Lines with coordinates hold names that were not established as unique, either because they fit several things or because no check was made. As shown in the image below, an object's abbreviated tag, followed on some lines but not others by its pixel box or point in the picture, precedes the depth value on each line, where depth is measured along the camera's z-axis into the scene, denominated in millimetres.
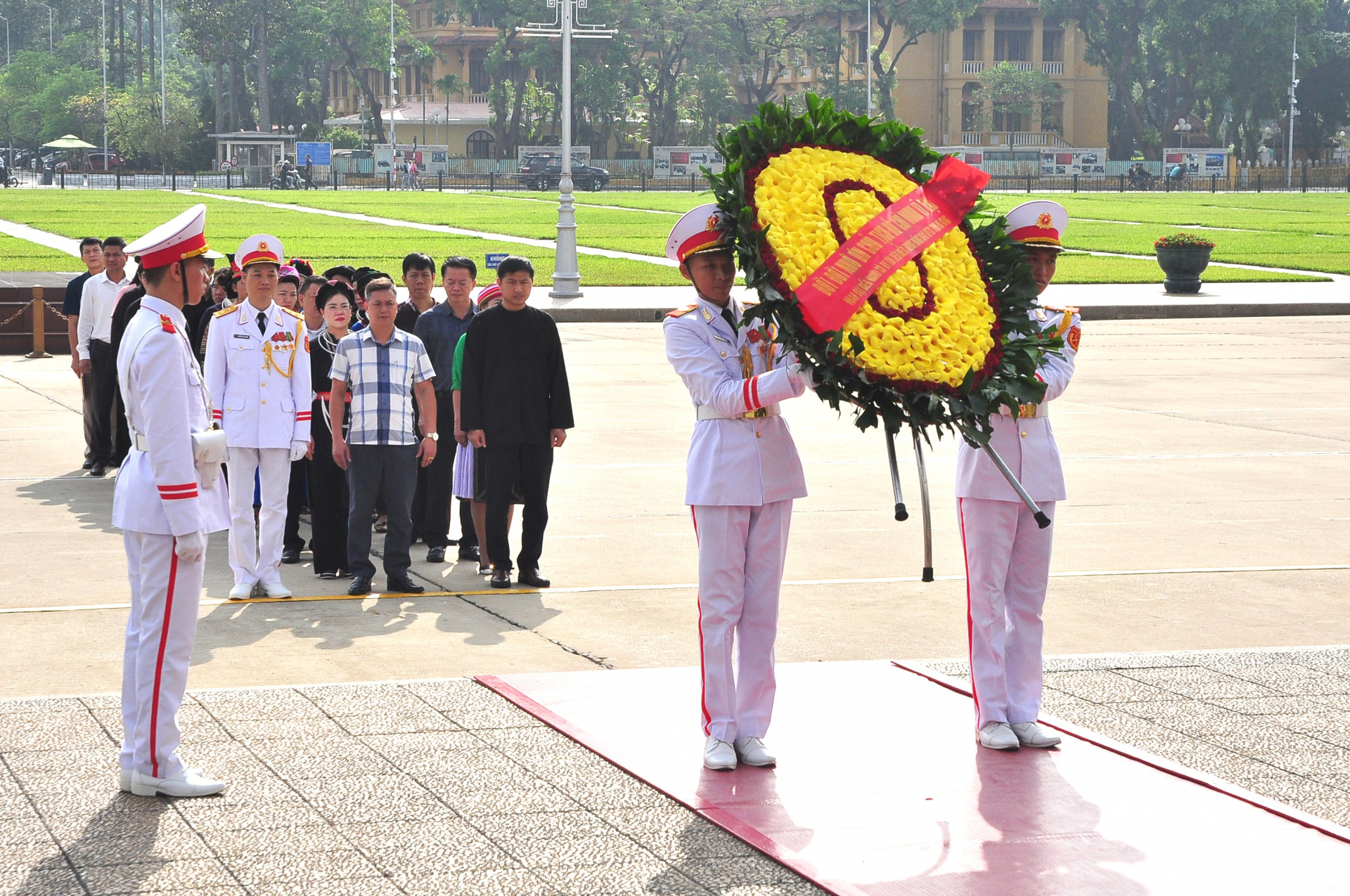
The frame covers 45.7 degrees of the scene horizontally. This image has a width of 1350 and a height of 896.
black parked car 82438
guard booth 85438
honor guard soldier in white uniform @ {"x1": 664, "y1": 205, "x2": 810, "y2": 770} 5641
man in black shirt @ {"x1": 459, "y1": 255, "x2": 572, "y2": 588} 8773
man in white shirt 12484
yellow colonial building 98938
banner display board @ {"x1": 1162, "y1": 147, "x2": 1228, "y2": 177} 93625
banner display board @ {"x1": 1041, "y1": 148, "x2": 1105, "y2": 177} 94188
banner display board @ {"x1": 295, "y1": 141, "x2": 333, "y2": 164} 87000
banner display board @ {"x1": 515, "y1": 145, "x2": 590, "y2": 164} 88288
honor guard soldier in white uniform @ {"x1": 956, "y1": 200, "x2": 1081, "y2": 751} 5887
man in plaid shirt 8688
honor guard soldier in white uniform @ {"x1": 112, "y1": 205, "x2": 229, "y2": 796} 5324
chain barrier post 21219
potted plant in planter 29641
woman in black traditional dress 9234
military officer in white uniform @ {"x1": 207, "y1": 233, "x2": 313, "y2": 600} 8602
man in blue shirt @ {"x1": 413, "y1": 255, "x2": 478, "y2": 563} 9758
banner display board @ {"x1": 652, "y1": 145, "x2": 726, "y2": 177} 92250
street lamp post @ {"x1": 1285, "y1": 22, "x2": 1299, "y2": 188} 91625
